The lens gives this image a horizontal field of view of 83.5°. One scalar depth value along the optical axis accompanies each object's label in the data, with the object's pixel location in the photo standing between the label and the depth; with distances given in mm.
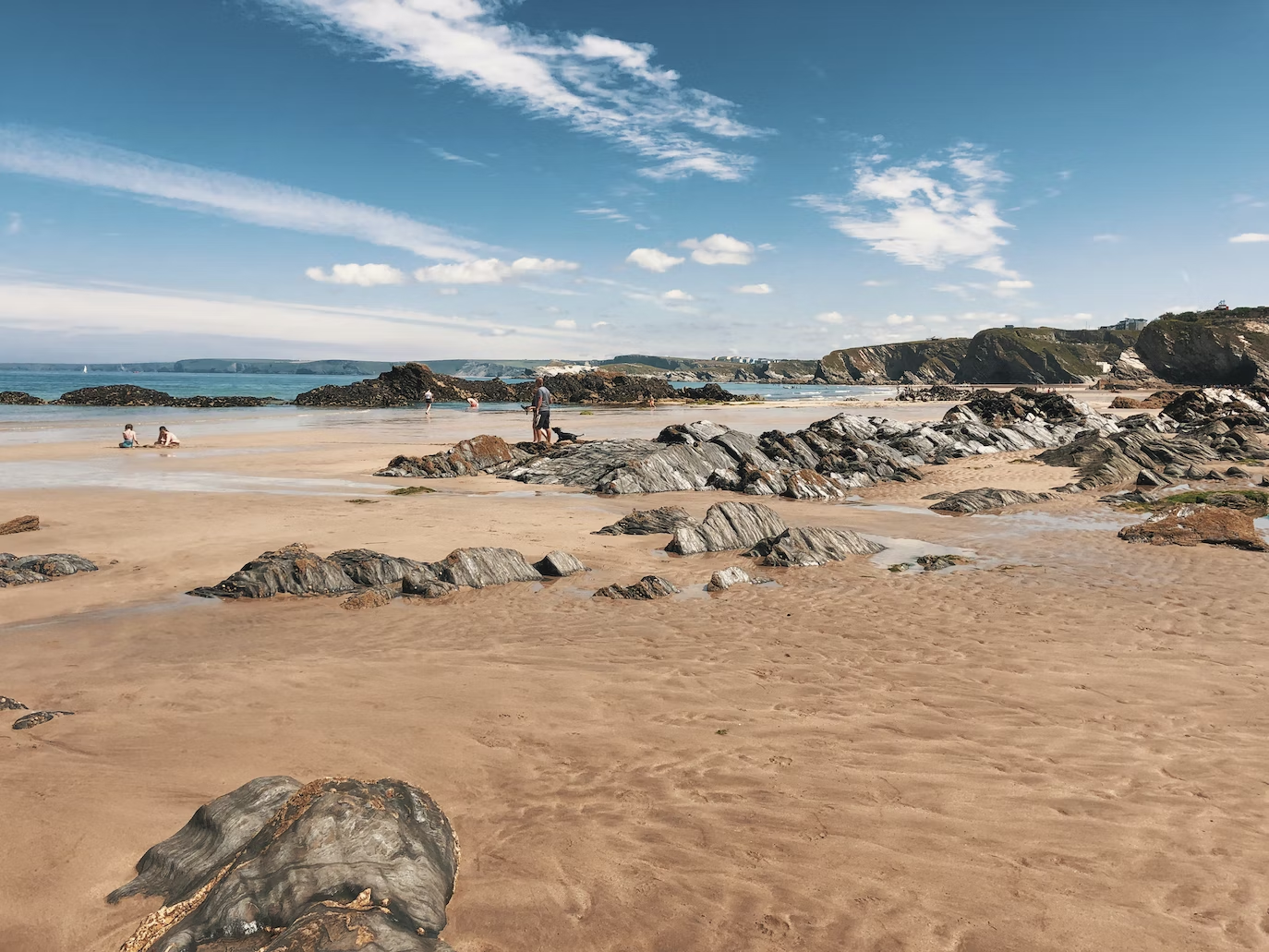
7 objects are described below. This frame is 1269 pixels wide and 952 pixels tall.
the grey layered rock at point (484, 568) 10633
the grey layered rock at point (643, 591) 10203
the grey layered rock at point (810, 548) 12141
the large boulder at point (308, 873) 3201
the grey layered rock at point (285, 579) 9953
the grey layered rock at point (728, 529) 13117
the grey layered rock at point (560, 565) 11359
